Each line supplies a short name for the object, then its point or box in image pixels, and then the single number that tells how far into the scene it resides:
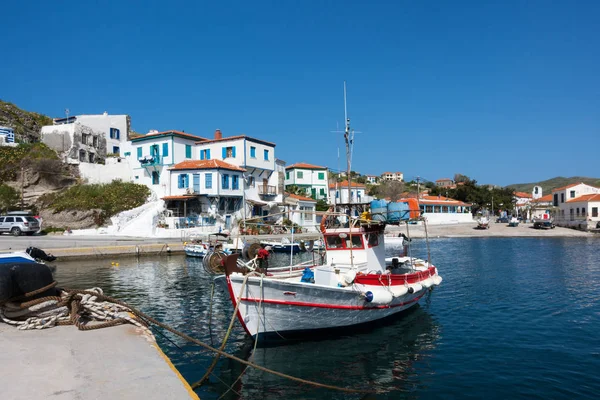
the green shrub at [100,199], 42.19
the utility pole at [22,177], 41.81
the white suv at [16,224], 35.41
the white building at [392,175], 179.50
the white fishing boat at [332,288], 11.74
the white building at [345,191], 70.46
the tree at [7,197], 39.91
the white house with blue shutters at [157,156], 47.84
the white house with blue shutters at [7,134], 47.00
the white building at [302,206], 55.50
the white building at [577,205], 61.69
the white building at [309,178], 71.06
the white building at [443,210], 70.94
